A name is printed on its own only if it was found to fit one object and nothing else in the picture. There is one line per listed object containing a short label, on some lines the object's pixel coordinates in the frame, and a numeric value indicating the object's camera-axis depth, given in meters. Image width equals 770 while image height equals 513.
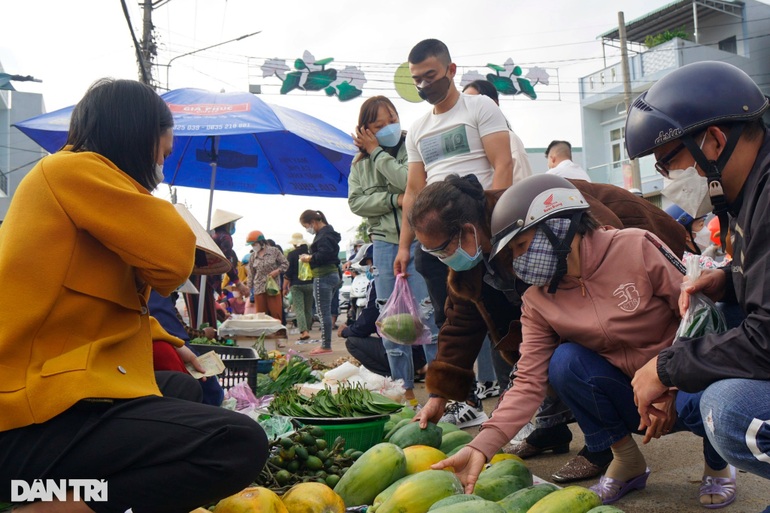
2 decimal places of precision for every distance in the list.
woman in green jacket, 5.13
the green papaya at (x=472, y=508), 2.10
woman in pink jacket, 2.72
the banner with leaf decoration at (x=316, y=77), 14.14
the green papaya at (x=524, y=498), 2.35
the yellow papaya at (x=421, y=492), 2.41
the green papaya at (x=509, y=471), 2.71
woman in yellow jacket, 1.94
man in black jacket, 1.88
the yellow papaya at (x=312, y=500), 2.47
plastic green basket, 3.34
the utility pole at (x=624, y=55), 20.42
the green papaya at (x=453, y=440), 3.32
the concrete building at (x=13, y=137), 26.28
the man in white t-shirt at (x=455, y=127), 4.27
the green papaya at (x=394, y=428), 3.42
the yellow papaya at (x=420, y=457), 2.89
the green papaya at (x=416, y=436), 3.22
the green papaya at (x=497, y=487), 2.61
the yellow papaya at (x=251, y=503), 2.27
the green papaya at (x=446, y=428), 3.51
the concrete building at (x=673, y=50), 24.42
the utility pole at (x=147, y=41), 17.67
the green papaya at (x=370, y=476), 2.71
